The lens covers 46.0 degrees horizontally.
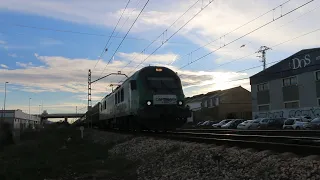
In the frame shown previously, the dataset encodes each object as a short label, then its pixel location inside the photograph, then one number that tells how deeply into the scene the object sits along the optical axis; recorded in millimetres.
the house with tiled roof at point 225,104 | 97812
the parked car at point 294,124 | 35938
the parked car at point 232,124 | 48047
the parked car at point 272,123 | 43284
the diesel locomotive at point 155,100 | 20859
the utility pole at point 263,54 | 76625
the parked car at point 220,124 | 53688
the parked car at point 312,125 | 34997
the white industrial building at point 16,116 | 86975
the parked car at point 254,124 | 40469
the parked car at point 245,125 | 40562
